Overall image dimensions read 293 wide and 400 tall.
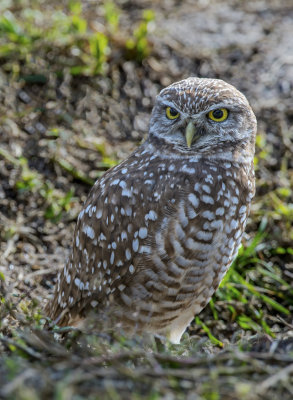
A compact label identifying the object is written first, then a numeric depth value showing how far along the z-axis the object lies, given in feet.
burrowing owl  22.80
